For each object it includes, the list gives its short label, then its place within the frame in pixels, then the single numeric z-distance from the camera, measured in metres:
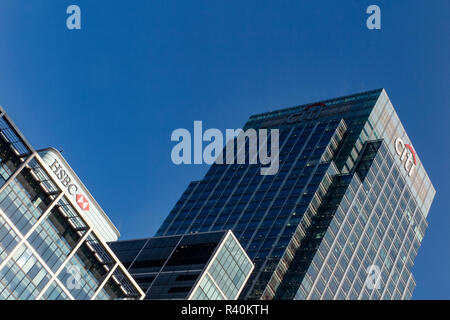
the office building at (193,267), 102.44
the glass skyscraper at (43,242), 80.75
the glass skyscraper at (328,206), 141.12
